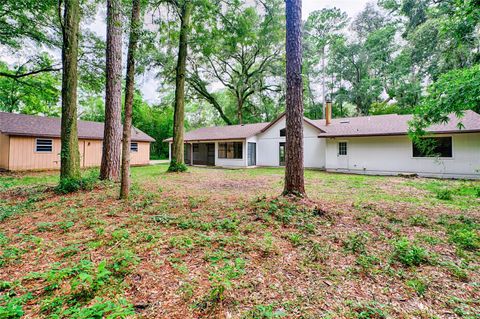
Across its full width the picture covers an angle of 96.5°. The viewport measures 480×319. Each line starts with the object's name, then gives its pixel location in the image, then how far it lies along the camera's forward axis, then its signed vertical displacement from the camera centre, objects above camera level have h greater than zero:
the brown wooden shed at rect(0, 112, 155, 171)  12.72 +1.31
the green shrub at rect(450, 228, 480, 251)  3.28 -1.24
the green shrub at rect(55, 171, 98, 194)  6.23 -0.66
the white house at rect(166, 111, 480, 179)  11.05 +1.05
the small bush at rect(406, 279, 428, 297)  2.31 -1.38
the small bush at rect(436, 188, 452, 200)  6.36 -1.02
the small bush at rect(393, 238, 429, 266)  2.85 -1.28
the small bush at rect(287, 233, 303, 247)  3.31 -1.23
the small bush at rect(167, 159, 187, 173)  12.68 -0.28
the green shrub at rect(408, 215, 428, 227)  4.18 -1.19
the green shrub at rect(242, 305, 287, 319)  1.90 -1.37
